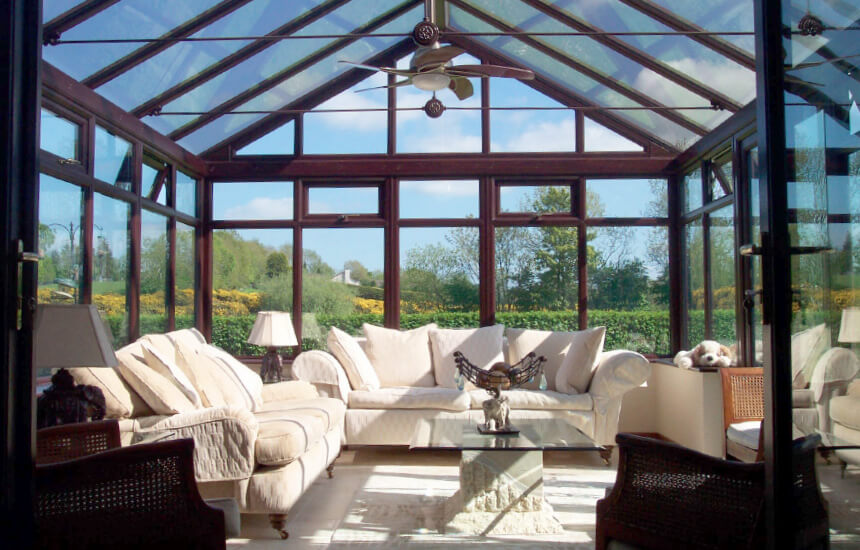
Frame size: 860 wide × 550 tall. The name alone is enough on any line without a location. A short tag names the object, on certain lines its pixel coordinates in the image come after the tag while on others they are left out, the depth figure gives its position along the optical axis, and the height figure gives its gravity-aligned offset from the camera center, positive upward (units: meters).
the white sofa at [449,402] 5.39 -0.77
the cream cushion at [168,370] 3.71 -0.35
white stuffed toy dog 5.32 -0.44
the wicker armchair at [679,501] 2.00 -0.60
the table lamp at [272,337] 5.95 -0.30
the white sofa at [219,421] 3.27 -0.59
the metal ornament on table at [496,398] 3.97 -0.56
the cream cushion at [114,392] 3.40 -0.44
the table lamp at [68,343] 2.86 -0.16
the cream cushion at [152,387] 3.54 -0.43
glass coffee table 3.51 -0.94
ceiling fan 3.81 +1.32
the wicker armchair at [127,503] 1.88 -0.56
